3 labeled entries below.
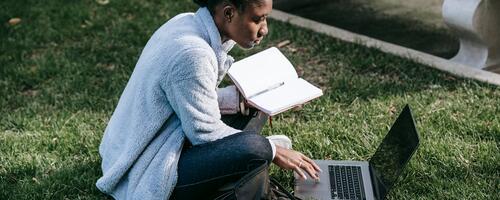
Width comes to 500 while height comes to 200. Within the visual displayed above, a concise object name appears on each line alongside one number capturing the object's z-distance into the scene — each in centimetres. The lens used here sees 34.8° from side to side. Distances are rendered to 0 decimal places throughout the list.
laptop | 335
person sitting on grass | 314
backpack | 306
